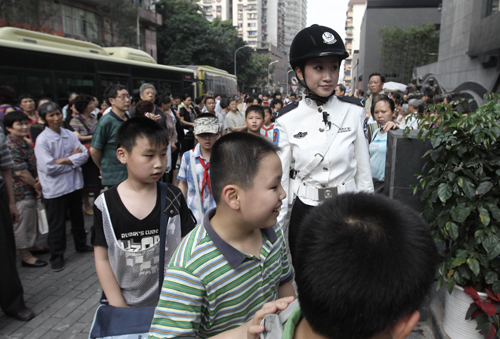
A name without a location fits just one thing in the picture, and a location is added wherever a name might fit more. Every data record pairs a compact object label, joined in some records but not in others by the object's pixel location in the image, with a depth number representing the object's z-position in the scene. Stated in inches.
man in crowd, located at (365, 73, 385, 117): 267.0
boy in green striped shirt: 48.5
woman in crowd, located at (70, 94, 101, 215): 243.4
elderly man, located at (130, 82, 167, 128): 267.0
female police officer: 97.7
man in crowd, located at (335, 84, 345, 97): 409.3
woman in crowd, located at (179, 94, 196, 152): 390.3
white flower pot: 106.8
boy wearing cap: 138.1
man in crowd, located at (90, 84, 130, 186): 166.6
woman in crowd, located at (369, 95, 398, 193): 165.6
